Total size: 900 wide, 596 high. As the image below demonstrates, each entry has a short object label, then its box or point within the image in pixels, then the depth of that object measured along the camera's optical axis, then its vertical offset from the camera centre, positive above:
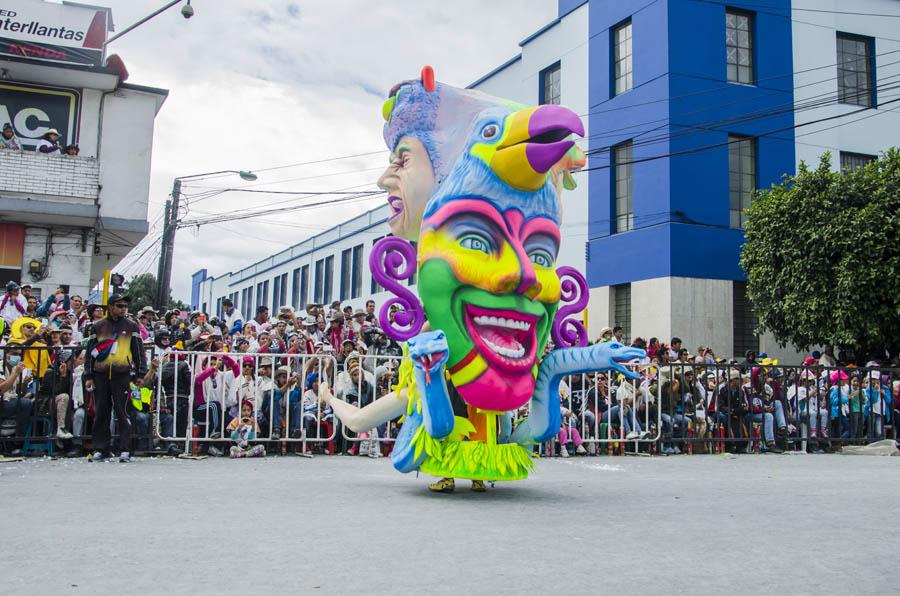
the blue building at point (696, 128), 18.38 +6.58
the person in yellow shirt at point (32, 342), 9.48 +0.54
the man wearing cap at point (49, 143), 16.89 +5.05
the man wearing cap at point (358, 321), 12.57 +1.12
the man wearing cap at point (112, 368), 8.89 +0.21
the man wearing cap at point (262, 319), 12.97 +1.18
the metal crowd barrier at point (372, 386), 10.41 +0.10
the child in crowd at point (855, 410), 12.94 -0.08
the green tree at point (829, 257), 15.78 +2.96
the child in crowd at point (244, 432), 9.91 -0.51
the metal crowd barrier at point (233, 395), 9.84 -0.06
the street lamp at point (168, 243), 20.31 +3.68
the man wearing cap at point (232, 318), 13.52 +1.25
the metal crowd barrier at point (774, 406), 11.96 -0.05
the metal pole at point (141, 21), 16.34 +7.46
